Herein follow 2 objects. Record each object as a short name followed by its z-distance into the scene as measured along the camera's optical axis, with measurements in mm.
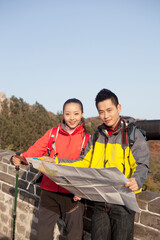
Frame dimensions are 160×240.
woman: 2418
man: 1797
